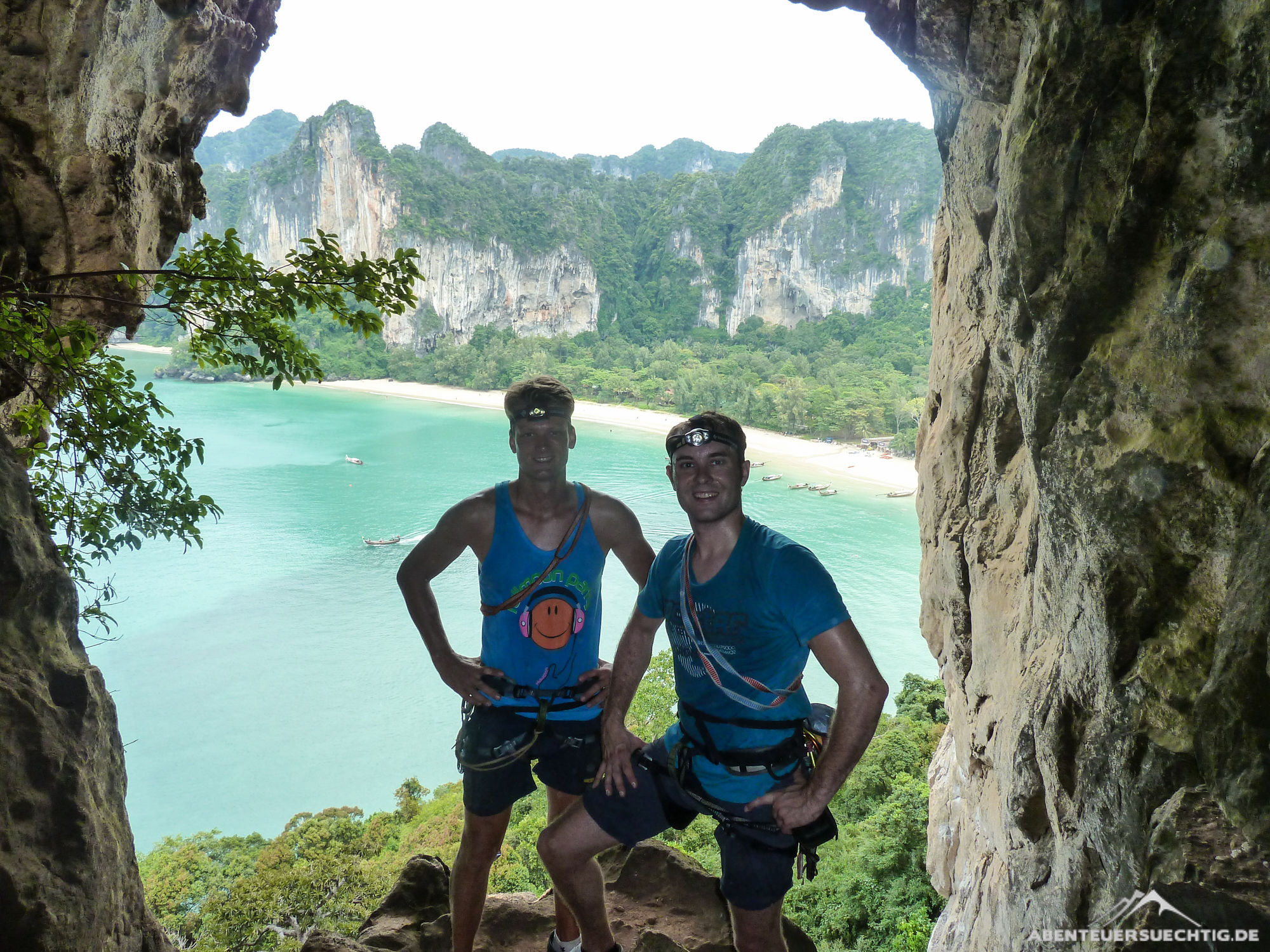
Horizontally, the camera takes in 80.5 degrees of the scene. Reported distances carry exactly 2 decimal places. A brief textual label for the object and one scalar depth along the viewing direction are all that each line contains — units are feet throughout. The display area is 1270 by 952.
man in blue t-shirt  5.32
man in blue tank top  6.97
